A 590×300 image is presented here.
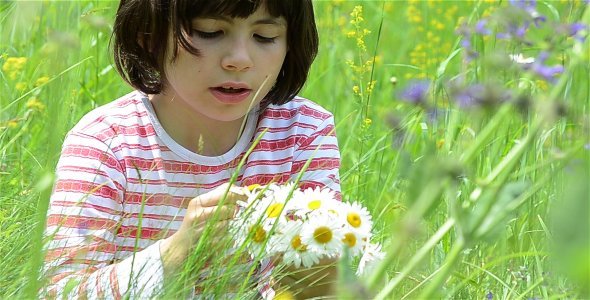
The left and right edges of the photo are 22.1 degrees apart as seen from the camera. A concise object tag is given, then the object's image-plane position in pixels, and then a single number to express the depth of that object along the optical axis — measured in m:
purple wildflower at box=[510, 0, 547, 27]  1.19
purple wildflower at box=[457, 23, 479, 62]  1.38
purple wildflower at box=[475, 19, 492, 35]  1.38
